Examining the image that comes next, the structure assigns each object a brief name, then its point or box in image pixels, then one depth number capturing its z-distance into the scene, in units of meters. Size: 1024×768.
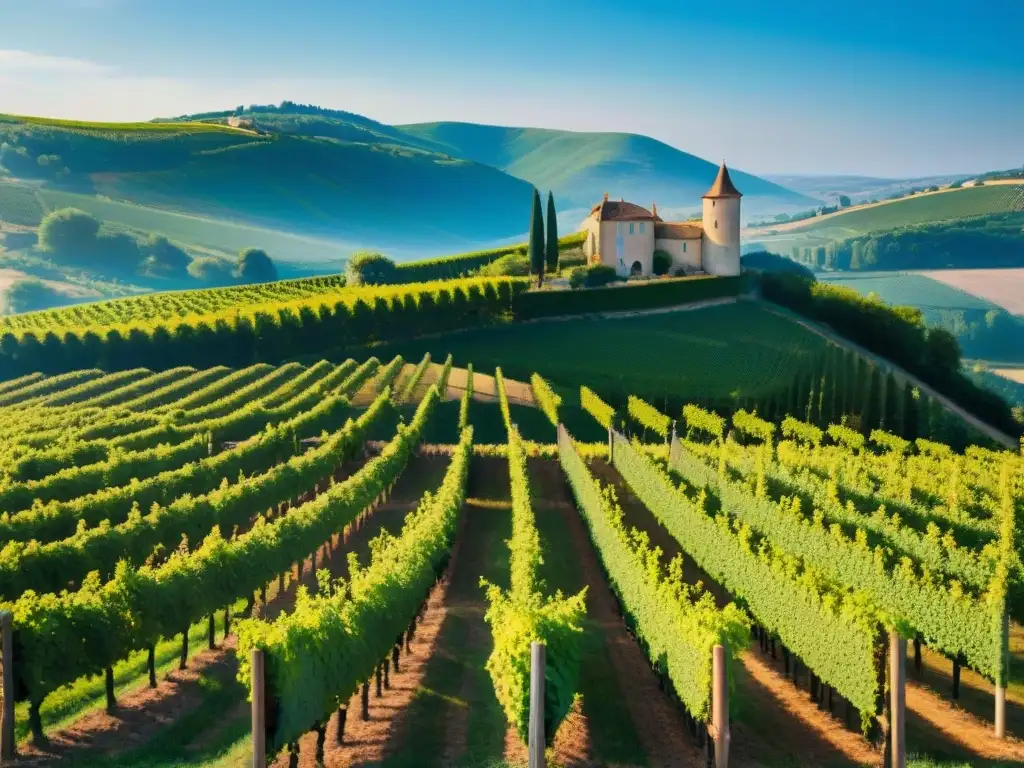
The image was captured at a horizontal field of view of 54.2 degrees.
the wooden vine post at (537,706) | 12.46
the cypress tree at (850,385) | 63.69
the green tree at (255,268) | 154.50
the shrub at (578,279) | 77.50
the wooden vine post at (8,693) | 14.77
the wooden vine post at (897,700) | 13.52
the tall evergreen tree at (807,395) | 62.81
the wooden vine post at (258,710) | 12.66
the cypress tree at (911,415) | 63.50
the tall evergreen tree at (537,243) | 76.82
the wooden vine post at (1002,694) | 16.78
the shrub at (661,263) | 83.12
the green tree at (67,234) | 146.00
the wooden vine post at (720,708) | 12.94
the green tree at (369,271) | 90.38
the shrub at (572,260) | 84.38
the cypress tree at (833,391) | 62.78
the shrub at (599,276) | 78.06
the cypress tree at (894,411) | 63.50
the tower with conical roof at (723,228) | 82.75
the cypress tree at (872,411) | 63.44
